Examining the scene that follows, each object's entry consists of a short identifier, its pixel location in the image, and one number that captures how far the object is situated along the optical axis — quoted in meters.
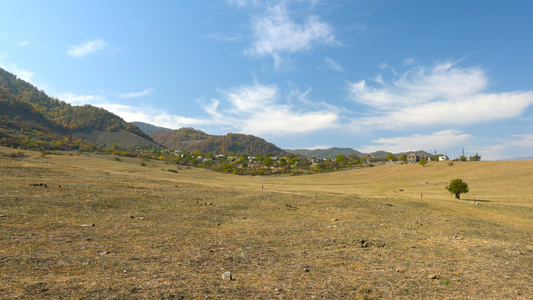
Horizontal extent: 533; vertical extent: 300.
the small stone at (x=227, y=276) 8.37
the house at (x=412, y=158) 177.98
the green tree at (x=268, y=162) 184.25
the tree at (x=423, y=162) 117.25
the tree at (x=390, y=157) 191.15
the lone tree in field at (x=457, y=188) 47.81
